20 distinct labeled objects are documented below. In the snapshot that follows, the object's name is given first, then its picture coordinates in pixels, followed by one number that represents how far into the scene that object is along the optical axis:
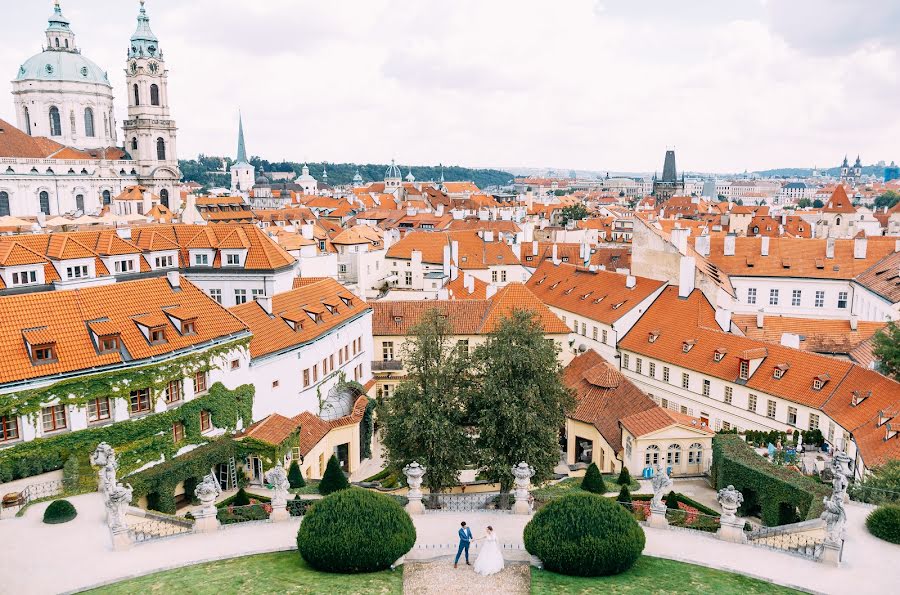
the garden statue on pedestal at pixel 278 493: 22.84
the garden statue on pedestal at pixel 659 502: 21.97
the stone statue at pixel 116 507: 20.77
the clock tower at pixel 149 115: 112.38
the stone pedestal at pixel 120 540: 20.61
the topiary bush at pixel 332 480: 28.34
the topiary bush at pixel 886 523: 20.62
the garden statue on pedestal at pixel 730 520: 21.00
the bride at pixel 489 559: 18.94
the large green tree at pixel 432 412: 26.78
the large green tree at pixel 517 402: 27.22
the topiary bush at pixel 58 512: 22.45
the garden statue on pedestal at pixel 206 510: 21.84
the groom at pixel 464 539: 19.20
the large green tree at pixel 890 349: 32.41
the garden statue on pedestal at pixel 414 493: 23.39
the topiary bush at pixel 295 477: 30.17
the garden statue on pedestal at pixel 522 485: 23.42
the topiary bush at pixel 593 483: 29.14
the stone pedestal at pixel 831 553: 19.34
